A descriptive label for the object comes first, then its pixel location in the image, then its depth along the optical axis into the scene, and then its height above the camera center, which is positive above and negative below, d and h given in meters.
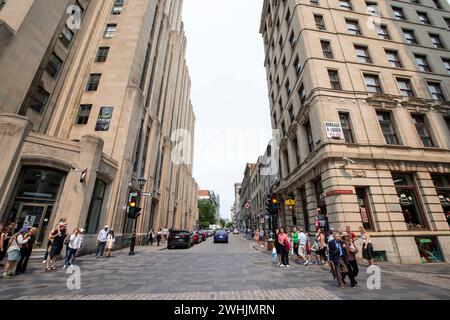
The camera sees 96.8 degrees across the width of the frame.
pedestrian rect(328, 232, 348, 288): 6.54 -0.94
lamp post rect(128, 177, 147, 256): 14.66 -1.09
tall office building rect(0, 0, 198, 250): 12.80 +10.89
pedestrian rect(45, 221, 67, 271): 9.27 -0.59
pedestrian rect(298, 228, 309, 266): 11.86 -0.78
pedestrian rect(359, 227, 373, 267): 8.85 -0.74
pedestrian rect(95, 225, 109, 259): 13.31 -0.76
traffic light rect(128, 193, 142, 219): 14.13 +1.49
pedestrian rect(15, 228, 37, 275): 8.22 -0.93
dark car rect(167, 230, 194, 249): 20.27 -0.97
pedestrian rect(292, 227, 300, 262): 13.70 -0.58
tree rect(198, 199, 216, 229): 82.10 +5.61
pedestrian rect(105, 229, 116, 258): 13.49 -0.84
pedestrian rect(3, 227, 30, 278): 7.57 -0.89
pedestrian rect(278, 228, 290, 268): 10.66 -0.91
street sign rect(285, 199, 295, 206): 16.14 +2.08
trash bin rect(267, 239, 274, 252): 18.08 -1.38
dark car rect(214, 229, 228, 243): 29.53 -0.98
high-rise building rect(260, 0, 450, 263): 12.87 +8.33
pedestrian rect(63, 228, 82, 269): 10.02 -0.82
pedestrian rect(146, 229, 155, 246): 24.16 -1.00
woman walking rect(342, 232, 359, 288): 6.60 -0.96
